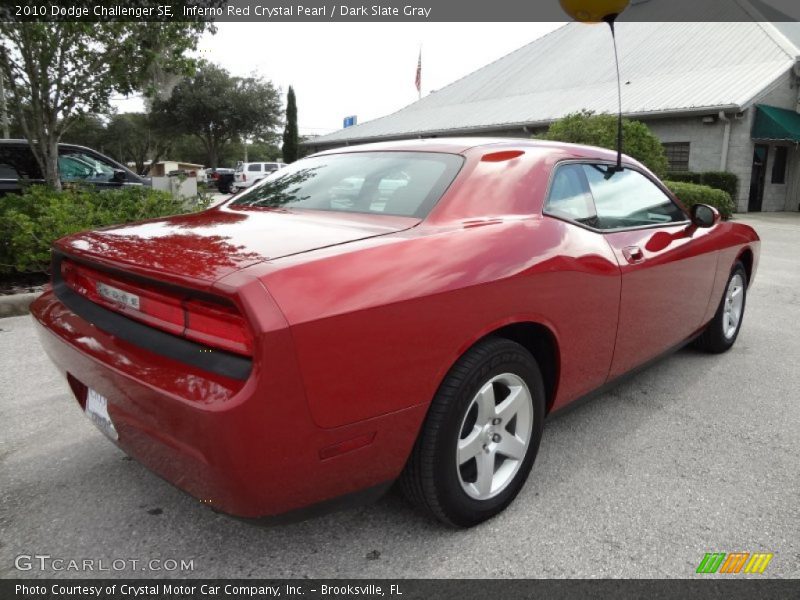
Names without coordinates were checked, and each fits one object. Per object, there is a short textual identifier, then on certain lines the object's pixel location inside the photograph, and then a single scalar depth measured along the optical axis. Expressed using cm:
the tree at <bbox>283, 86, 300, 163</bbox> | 4344
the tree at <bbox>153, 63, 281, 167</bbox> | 3922
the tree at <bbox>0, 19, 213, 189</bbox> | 752
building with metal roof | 1728
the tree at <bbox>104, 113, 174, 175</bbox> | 5400
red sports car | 165
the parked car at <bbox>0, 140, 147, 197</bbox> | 905
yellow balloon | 425
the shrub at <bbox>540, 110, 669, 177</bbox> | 1303
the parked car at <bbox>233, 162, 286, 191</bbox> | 3108
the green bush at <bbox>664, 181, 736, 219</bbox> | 1313
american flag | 2933
